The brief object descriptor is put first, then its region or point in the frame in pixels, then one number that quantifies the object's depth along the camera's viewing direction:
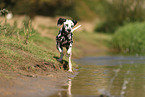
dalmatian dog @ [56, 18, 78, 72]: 11.55
